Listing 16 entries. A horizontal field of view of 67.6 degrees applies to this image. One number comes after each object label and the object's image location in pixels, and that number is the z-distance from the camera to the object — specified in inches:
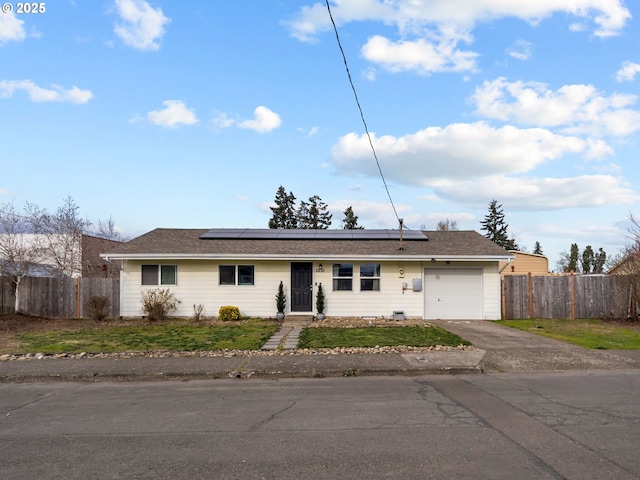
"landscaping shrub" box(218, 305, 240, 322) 689.0
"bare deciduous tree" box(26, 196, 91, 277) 970.7
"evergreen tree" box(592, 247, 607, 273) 2455.7
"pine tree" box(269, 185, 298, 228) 2027.6
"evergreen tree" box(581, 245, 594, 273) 2522.1
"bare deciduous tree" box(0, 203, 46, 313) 741.3
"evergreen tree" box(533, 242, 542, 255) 3417.8
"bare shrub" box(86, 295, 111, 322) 694.5
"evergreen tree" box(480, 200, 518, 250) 2409.0
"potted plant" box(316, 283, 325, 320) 707.4
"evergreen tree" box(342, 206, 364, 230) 2034.9
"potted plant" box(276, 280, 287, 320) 705.0
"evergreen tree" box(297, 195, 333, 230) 2053.4
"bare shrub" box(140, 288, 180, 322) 684.3
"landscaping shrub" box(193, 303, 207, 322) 690.2
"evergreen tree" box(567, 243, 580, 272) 2412.4
